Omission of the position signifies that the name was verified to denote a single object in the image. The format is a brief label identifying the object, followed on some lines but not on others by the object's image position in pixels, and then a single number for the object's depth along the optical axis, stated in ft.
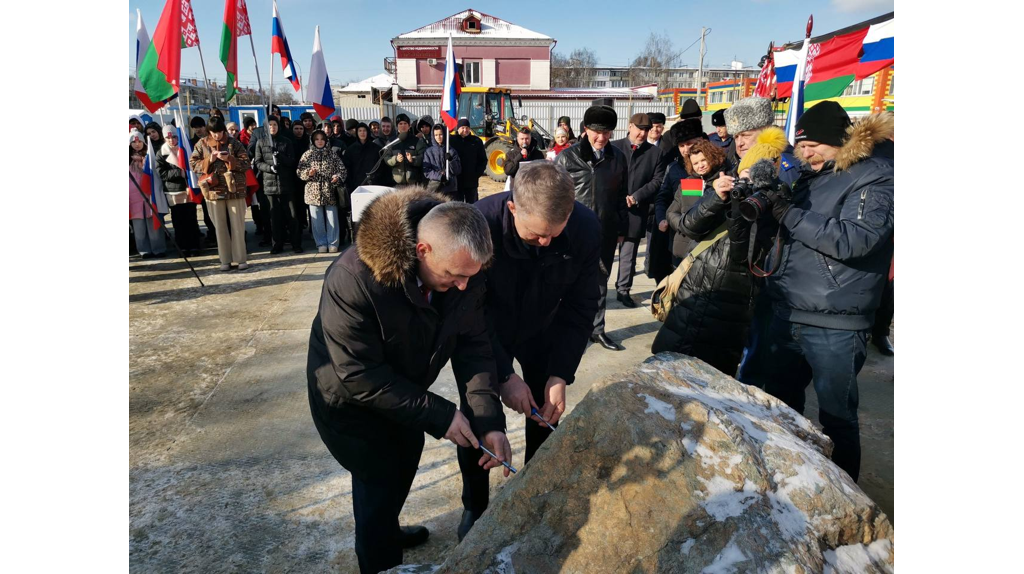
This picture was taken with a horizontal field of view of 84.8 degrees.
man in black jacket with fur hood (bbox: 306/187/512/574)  5.60
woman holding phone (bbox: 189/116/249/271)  21.16
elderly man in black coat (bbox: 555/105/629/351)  13.79
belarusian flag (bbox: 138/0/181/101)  18.94
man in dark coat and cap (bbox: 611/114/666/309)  16.75
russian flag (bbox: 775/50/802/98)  24.59
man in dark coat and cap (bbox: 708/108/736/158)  19.72
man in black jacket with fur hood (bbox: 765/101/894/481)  7.20
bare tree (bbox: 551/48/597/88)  204.44
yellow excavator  57.16
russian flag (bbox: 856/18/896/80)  18.39
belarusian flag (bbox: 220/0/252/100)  22.41
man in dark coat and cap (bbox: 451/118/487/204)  27.32
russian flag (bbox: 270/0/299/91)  25.13
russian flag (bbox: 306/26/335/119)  25.44
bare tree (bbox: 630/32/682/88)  206.90
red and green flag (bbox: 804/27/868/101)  18.84
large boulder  5.14
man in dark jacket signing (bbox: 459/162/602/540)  7.00
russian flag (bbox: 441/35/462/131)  22.33
